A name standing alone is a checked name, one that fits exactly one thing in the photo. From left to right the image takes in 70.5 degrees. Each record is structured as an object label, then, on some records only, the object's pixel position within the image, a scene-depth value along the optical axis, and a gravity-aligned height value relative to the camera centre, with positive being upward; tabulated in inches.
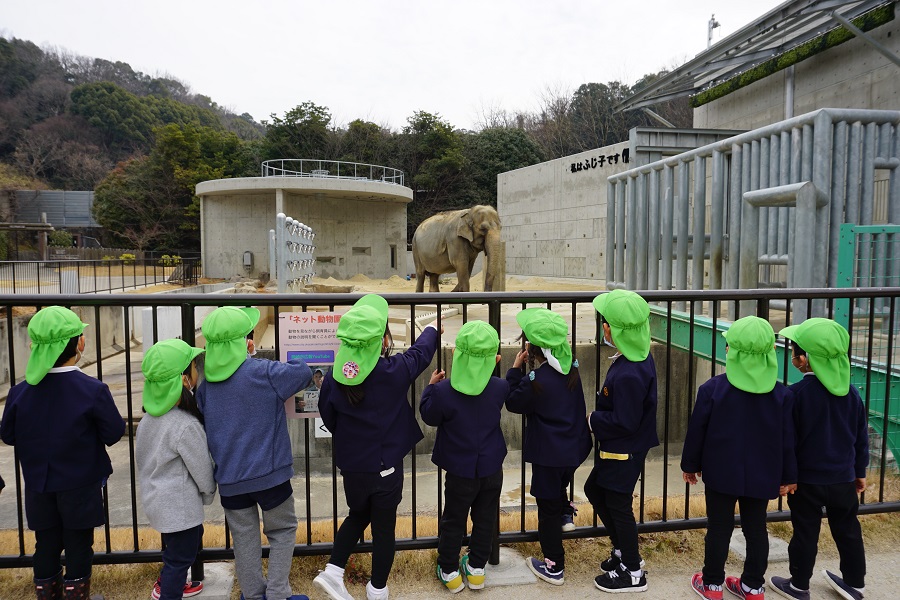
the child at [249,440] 105.0 -29.5
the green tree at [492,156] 1627.7 +275.4
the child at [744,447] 108.3 -31.7
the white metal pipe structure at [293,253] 586.6 +11.0
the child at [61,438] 104.3 -29.1
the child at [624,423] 112.5 -28.5
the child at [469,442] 108.7 -31.5
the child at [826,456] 109.7 -33.6
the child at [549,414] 113.8 -27.6
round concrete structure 1131.3 +85.5
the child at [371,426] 104.0 -27.9
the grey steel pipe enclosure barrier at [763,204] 236.4 +30.7
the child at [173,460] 100.7 -31.9
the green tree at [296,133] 1581.0 +325.5
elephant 576.7 +20.3
